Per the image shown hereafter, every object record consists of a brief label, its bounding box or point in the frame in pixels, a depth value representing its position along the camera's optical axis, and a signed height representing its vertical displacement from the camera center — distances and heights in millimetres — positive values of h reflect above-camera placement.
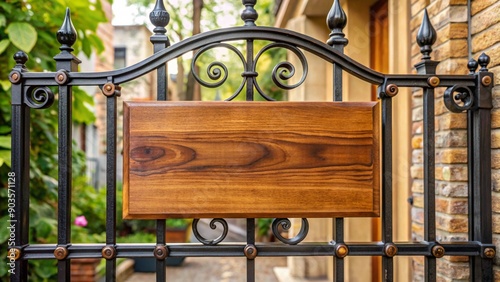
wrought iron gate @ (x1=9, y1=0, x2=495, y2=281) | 1168 +28
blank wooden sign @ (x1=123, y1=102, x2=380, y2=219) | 1156 -40
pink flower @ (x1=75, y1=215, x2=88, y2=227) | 3227 -578
